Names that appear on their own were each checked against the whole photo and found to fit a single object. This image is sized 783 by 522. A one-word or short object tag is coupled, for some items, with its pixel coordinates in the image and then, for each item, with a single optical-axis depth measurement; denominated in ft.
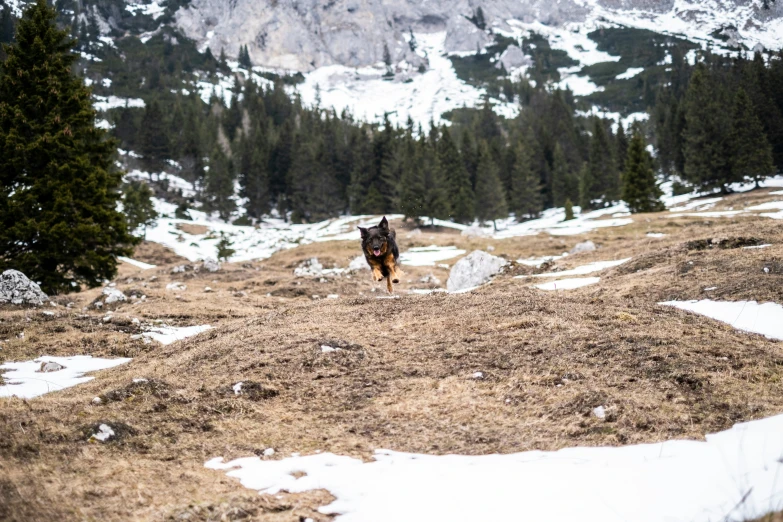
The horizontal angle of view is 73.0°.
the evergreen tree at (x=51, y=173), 54.19
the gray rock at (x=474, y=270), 63.57
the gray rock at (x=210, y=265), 88.38
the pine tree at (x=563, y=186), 263.08
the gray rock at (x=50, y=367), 27.24
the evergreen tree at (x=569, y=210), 206.98
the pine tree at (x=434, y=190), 204.44
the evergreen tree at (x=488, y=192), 228.22
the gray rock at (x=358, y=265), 95.25
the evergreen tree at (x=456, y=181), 237.66
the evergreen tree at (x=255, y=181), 282.15
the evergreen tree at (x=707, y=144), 186.09
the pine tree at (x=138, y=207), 172.56
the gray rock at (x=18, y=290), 43.16
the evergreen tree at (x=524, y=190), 247.70
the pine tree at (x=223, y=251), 146.72
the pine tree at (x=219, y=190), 270.87
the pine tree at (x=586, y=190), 237.86
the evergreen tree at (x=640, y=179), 174.09
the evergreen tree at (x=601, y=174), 240.12
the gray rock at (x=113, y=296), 50.01
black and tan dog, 37.70
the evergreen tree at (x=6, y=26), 347.36
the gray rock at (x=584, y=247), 84.22
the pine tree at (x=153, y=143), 290.35
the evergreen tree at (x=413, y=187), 198.53
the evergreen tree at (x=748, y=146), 179.63
